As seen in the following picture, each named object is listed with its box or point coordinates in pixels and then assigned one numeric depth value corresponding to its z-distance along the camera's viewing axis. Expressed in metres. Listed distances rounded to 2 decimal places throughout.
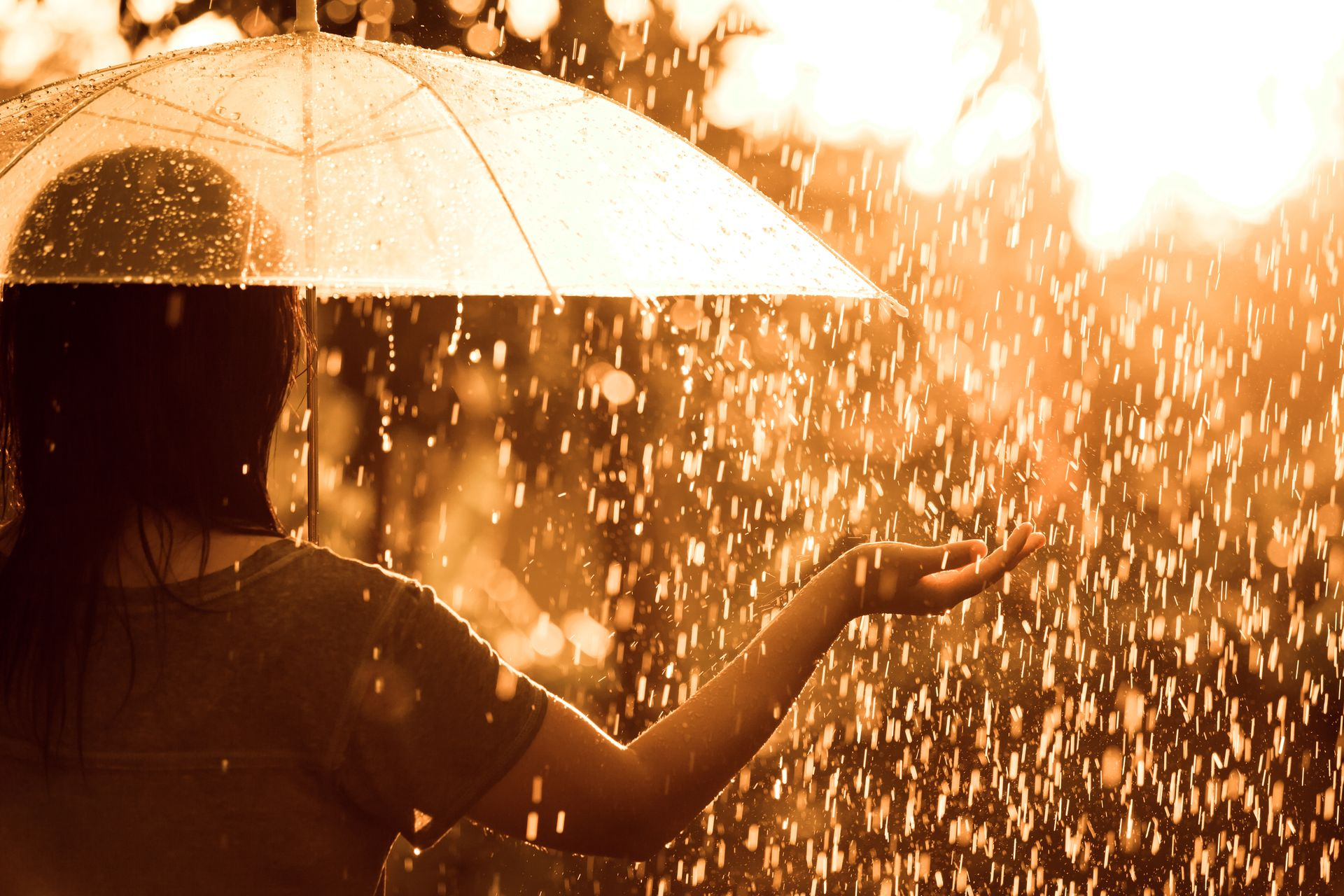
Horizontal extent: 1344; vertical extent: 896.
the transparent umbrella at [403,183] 2.94
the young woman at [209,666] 2.80
